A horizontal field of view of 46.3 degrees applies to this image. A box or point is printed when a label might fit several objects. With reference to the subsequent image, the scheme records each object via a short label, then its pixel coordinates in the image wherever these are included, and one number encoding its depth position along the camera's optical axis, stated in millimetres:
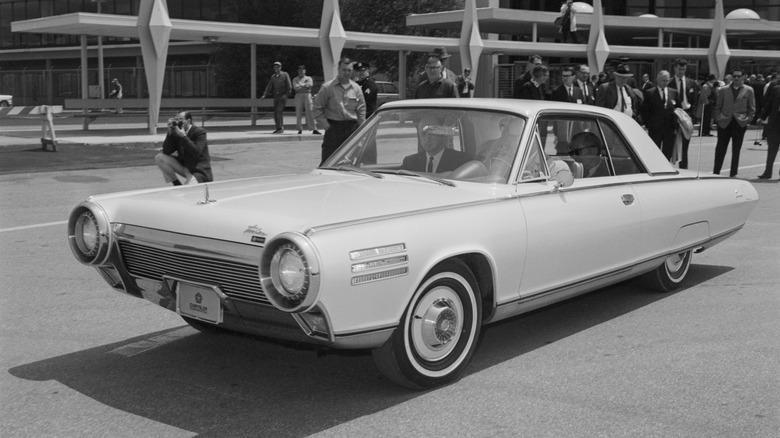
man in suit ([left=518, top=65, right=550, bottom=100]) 14219
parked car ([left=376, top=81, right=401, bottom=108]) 41875
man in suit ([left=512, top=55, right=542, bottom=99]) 14461
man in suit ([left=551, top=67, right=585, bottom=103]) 14859
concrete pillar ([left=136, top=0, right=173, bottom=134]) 23000
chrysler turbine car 4145
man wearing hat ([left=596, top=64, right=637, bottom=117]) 14198
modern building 26891
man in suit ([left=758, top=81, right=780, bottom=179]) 15164
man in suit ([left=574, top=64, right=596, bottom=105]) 15297
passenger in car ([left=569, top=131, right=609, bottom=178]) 6230
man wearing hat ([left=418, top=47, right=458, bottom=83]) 12562
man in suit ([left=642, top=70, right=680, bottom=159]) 14016
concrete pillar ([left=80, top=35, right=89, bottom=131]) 26188
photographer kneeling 9758
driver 5613
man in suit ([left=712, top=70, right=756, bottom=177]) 15250
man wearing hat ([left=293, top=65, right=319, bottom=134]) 25516
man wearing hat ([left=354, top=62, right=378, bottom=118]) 13100
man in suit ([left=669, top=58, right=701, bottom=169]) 15297
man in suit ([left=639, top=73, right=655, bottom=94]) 14997
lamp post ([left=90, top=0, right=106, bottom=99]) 30000
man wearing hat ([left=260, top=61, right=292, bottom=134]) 24266
